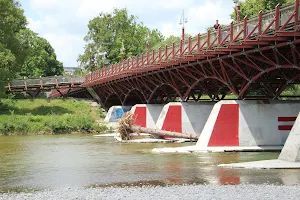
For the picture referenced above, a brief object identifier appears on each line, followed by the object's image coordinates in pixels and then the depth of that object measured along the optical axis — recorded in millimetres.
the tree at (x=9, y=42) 62812
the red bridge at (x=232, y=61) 27625
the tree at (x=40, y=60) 118500
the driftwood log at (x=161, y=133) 43094
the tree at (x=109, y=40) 118500
